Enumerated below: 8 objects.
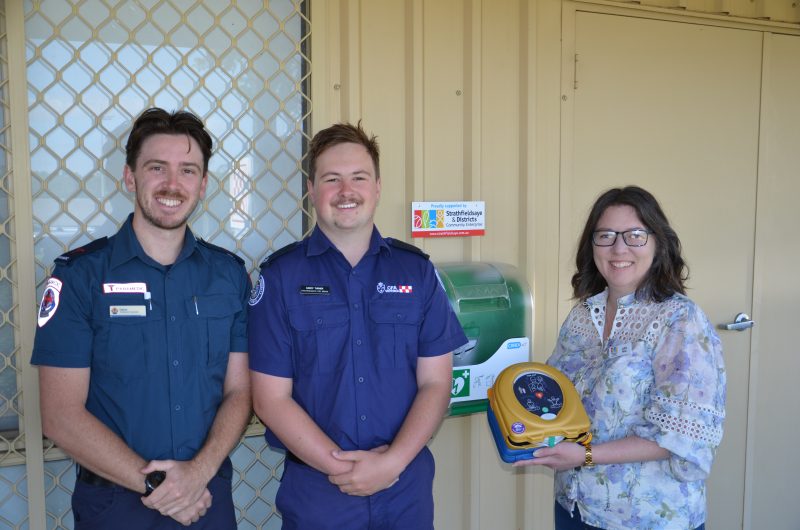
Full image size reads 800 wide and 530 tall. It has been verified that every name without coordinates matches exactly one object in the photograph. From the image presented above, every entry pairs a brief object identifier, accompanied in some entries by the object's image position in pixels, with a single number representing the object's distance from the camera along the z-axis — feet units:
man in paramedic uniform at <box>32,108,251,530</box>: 5.60
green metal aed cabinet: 7.75
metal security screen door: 7.17
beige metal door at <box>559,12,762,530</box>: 9.76
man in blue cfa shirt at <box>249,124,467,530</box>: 5.94
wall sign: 8.55
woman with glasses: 5.49
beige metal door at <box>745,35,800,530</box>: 11.01
